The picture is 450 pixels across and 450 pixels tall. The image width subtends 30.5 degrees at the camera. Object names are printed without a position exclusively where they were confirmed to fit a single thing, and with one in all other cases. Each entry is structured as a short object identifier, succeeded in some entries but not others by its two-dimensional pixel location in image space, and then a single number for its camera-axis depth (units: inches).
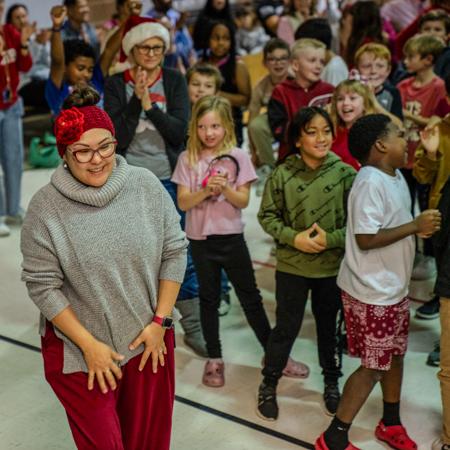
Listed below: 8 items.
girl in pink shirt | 148.3
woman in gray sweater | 94.7
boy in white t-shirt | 122.3
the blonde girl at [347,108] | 158.9
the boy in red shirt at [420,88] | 187.9
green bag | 312.3
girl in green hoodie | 134.8
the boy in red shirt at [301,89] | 180.4
